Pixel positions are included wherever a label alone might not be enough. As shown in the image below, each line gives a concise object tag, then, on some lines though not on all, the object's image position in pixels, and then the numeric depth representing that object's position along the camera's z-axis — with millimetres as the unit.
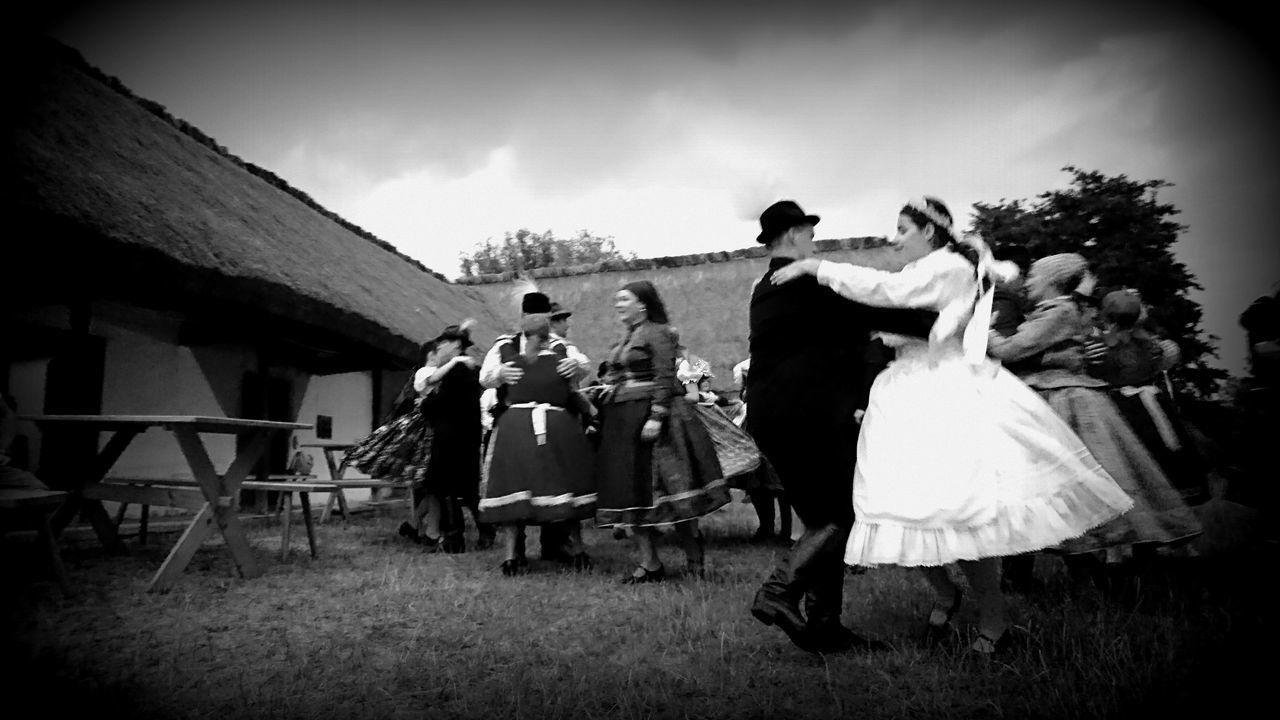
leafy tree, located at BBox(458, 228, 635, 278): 40312
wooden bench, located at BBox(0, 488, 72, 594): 2829
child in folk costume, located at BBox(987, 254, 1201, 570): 2873
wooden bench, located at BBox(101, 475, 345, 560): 3922
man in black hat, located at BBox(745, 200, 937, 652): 2301
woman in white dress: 2023
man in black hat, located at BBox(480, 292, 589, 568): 4301
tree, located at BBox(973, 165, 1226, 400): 13805
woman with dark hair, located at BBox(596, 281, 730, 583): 3855
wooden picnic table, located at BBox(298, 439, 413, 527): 5948
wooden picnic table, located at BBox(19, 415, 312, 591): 3627
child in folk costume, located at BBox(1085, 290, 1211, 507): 3301
